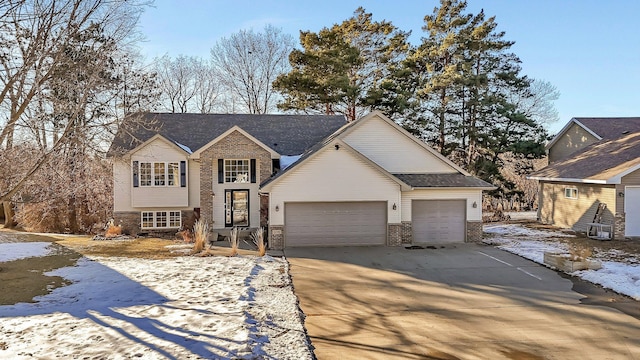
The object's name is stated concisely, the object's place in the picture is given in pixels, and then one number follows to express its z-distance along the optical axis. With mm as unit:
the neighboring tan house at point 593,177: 17609
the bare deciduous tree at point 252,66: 34625
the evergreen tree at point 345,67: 28672
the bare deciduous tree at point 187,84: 34156
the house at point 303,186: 16438
